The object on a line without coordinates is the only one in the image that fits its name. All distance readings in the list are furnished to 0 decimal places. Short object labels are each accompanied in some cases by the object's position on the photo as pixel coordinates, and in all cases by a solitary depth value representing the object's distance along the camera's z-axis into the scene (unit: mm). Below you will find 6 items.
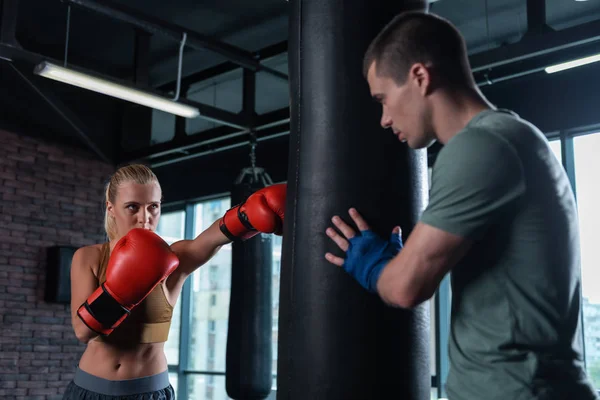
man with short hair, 1070
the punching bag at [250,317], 5328
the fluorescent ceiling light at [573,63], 4244
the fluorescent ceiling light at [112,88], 4441
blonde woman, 2049
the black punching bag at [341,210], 1372
